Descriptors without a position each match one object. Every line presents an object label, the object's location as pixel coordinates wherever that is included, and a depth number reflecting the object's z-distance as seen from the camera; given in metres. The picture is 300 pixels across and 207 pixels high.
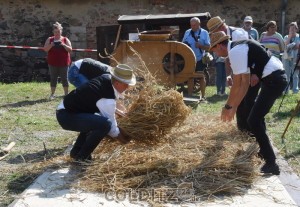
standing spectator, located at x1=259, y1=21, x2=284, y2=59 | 11.27
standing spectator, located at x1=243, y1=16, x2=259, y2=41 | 11.30
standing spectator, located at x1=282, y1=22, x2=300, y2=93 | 11.59
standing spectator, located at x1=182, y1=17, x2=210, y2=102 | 11.14
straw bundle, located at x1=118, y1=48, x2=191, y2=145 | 5.93
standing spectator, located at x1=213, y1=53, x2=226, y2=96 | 11.71
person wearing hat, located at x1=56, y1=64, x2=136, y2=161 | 5.35
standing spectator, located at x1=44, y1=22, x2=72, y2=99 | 11.32
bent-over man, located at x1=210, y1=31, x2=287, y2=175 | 5.45
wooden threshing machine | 10.32
